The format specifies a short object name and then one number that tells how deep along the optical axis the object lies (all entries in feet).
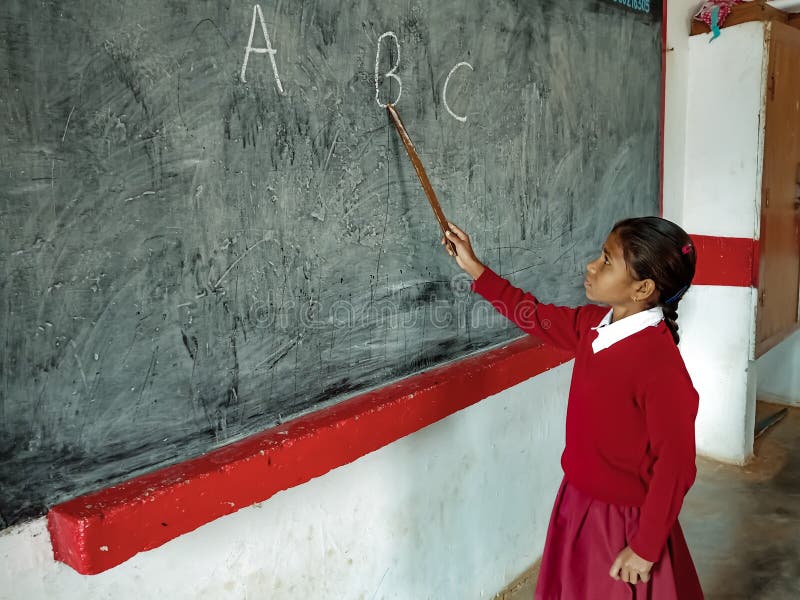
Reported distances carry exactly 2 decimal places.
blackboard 3.48
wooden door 10.57
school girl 4.44
